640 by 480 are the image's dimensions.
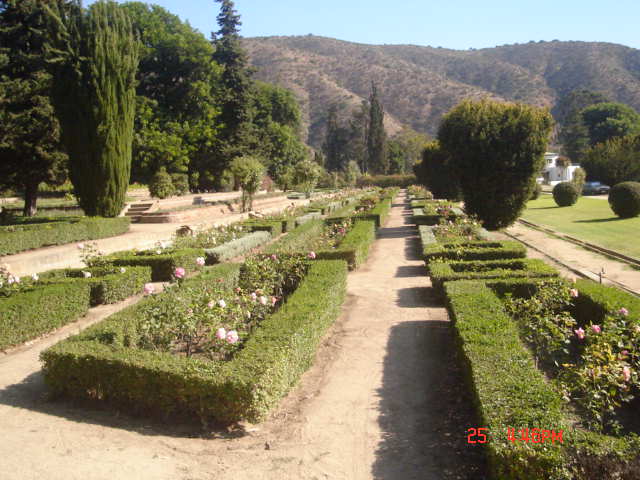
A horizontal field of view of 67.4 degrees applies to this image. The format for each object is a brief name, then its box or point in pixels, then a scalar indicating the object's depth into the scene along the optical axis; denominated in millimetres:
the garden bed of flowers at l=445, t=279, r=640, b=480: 2672
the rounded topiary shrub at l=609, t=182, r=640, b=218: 18938
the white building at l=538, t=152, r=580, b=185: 59375
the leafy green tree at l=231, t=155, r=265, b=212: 23297
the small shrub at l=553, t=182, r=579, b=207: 27188
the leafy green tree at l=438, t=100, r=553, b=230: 14172
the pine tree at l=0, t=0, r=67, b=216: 17312
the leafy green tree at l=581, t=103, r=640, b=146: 71250
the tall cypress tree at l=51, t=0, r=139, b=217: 15219
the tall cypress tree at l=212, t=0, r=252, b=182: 34406
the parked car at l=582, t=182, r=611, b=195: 40219
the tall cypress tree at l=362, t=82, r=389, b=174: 66625
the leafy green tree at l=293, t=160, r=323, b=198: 33938
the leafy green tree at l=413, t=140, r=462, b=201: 25630
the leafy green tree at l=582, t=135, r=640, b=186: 38250
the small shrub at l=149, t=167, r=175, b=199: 25500
